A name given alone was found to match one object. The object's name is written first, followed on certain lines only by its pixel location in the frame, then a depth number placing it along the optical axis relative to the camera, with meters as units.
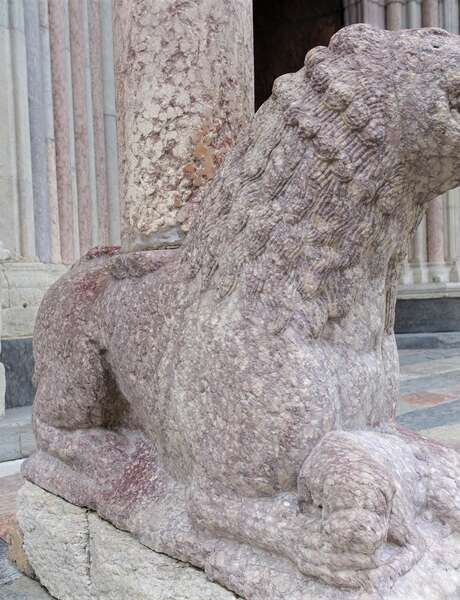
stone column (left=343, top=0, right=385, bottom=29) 7.43
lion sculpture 1.07
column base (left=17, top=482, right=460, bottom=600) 1.03
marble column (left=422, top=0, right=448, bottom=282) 7.49
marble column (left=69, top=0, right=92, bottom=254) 4.65
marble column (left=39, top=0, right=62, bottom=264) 4.38
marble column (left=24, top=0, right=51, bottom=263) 4.26
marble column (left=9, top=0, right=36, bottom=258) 4.10
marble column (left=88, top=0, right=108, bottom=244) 4.79
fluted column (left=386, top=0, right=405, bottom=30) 7.56
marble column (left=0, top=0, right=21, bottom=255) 4.03
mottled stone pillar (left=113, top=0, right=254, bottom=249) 1.73
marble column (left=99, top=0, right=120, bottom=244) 4.93
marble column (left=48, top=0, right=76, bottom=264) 4.49
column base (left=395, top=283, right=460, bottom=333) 7.00
